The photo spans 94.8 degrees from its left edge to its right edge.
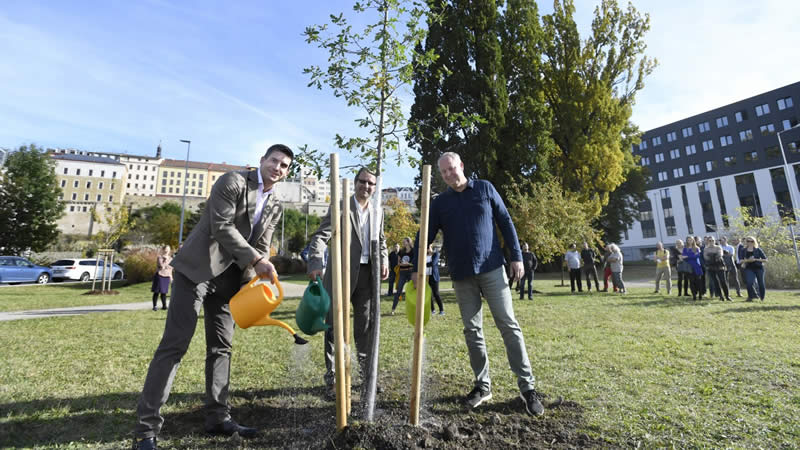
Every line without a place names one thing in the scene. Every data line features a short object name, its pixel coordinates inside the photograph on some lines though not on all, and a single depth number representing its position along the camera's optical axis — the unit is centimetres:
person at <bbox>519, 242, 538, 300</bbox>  1140
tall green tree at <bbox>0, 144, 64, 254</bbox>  2923
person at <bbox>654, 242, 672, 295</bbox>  1229
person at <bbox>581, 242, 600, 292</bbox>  1384
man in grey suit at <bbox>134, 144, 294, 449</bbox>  232
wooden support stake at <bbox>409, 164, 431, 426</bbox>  237
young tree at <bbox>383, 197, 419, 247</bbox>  2910
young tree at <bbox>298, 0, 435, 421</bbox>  335
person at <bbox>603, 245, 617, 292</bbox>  1365
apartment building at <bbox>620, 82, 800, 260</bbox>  4216
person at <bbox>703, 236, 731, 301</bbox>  1023
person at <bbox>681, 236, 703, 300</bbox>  1041
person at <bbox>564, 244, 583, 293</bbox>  1373
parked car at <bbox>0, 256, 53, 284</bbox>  2073
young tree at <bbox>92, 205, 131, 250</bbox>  1962
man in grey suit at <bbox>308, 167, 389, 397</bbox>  334
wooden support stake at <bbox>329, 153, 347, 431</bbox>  215
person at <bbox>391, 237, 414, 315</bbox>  927
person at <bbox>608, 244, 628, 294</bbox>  1273
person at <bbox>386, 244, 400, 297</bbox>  1219
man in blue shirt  300
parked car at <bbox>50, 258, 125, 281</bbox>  2405
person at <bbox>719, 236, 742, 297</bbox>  1143
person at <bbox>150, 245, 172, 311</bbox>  1045
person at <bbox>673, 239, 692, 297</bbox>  1077
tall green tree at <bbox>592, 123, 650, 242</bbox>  2948
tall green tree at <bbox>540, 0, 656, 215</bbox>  1945
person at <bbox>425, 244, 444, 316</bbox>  821
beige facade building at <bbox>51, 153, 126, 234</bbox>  7675
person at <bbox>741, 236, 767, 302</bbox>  974
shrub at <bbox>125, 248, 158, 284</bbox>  2181
